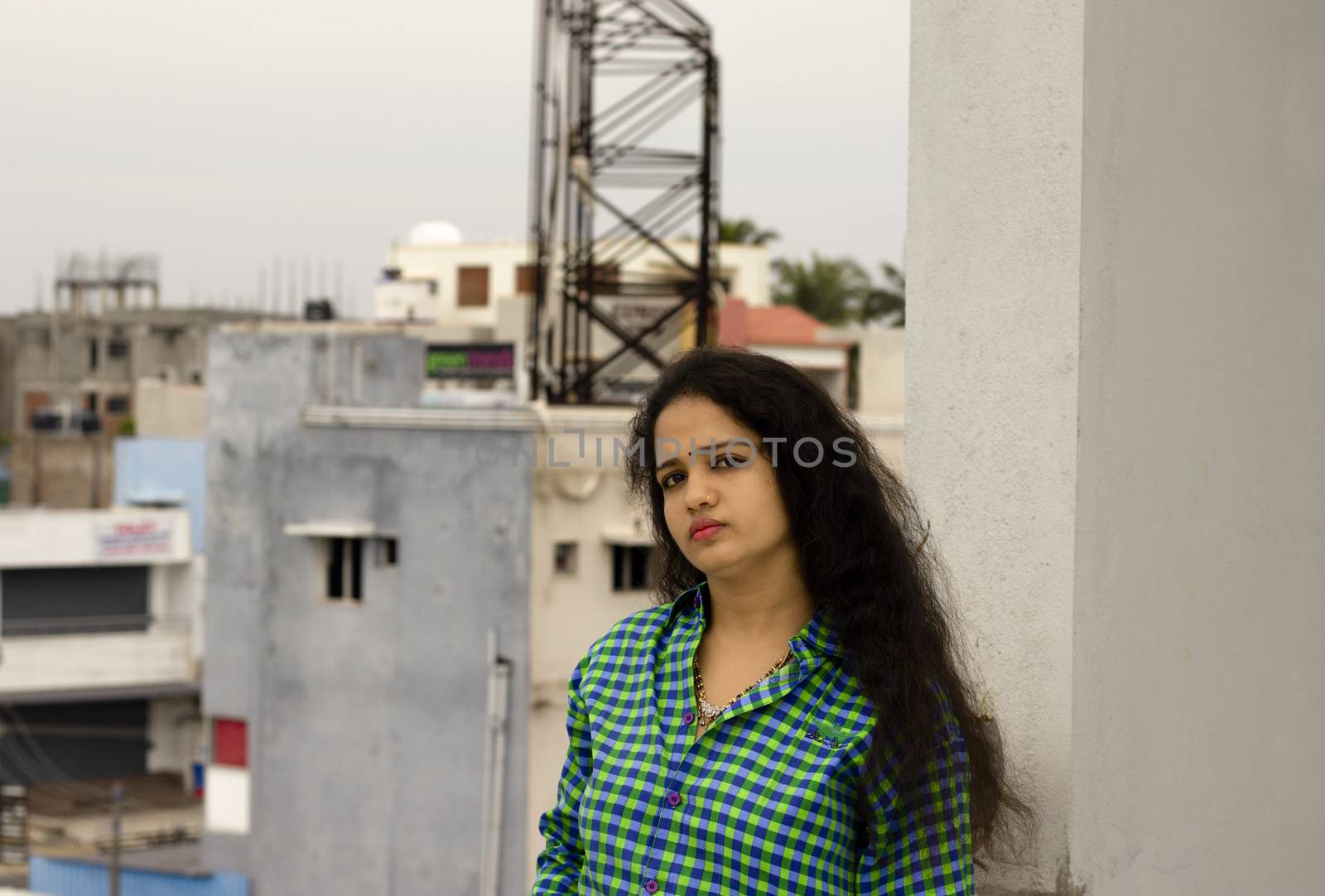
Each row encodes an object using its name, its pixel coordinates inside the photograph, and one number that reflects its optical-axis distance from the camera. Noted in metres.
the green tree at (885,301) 32.91
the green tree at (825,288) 34.50
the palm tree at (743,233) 35.06
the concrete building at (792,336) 24.33
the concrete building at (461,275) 31.61
